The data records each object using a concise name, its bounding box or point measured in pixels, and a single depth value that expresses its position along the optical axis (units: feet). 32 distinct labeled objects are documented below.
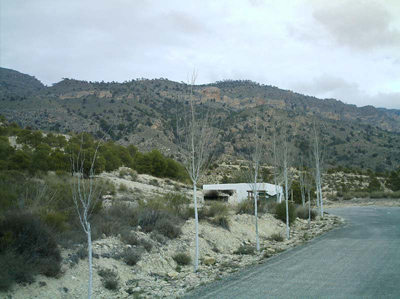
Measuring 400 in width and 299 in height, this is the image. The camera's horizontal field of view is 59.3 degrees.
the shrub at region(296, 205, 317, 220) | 113.80
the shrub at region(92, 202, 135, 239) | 46.25
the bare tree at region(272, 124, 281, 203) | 79.58
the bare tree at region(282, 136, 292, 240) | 76.87
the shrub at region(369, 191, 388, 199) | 206.01
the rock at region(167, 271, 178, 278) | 41.48
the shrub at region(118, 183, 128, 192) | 100.48
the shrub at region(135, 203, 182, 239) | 53.98
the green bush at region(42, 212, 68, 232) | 40.37
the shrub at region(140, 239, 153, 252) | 45.96
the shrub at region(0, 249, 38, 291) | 27.32
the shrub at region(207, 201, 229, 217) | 71.99
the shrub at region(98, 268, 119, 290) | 34.60
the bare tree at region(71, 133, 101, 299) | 27.40
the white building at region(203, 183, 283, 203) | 139.13
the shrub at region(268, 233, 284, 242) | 71.36
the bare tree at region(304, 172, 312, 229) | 129.80
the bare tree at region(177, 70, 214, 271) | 46.70
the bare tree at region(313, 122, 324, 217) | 118.52
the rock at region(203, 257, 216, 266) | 48.26
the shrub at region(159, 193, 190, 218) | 68.17
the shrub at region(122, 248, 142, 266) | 41.37
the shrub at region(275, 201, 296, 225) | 95.14
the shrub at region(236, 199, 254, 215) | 89.86
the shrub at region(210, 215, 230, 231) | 68.13
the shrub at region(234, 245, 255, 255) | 56.75
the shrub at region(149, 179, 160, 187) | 139.37
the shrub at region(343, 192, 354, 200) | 212.23
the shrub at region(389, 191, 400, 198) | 201.49
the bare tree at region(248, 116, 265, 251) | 62.40
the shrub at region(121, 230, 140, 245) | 45.78
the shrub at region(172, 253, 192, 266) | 47.55
